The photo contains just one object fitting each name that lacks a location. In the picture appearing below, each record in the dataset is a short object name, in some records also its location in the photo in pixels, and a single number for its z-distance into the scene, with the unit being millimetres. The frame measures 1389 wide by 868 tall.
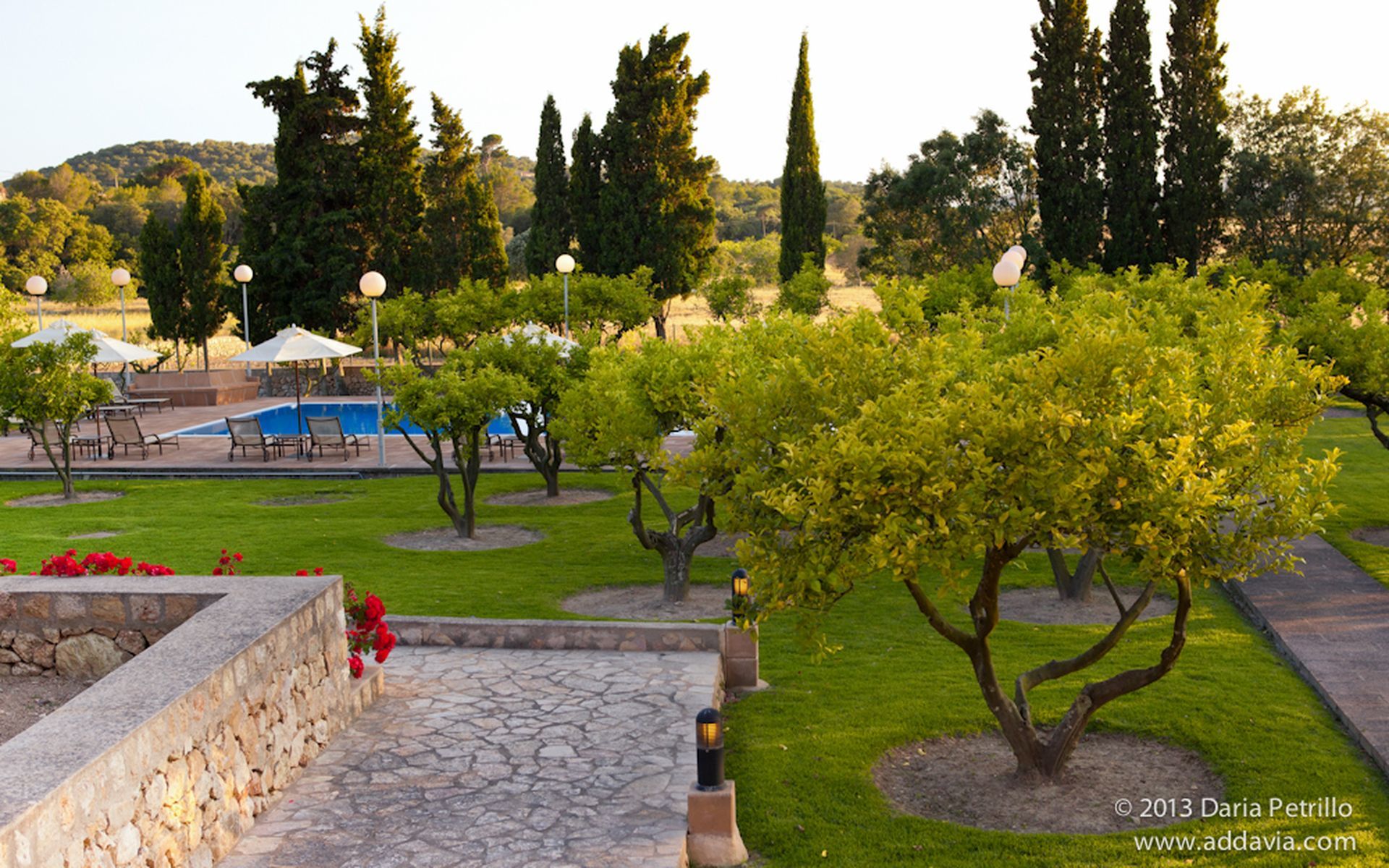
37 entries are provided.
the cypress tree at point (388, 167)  34625
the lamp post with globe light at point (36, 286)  26484
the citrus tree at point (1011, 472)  5719
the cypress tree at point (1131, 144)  29828
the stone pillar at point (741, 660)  9062
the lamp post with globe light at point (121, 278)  28344
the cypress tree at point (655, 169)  35812
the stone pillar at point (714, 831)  6066
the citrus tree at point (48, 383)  16375
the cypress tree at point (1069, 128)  30359
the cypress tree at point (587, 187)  36562
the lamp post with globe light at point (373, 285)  18934
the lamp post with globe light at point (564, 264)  22547
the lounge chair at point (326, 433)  21141
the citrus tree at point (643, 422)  10617
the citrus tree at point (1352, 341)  12109
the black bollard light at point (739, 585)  8398
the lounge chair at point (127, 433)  21312
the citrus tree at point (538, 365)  14133
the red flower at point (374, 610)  8320
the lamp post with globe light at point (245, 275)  30680
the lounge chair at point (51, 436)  20547
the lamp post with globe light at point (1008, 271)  14227
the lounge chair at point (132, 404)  27812
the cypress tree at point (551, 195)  37469
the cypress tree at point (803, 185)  36219
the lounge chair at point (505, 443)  20719
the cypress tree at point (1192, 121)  29938
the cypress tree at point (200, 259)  35250
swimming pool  27062
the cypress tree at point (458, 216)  37375
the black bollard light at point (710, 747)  5980
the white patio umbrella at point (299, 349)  22812
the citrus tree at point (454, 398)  13086
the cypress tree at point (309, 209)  34656
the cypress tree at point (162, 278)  35188
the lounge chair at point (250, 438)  21150
